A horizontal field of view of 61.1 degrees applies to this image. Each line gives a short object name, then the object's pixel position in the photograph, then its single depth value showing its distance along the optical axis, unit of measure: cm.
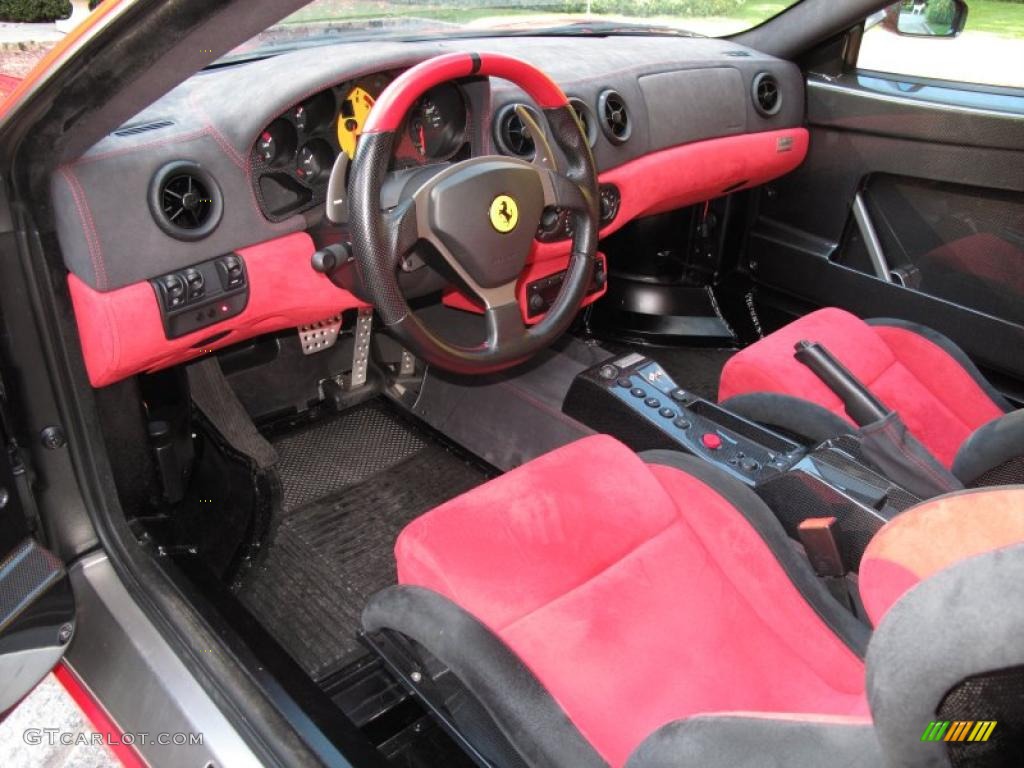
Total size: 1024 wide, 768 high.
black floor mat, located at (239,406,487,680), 204
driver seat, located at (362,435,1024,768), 97
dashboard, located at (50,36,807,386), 147
